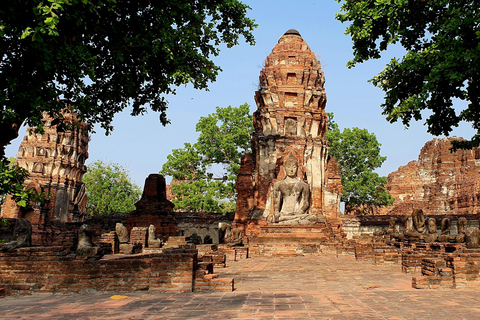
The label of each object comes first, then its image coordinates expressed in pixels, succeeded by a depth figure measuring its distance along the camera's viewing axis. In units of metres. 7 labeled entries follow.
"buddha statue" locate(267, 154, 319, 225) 17.95
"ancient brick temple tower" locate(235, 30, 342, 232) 23.34
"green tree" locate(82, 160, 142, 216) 39.91
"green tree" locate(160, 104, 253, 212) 32.88
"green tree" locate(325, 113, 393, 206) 34.56
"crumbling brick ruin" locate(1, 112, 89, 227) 34.84
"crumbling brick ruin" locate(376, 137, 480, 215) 34.84
